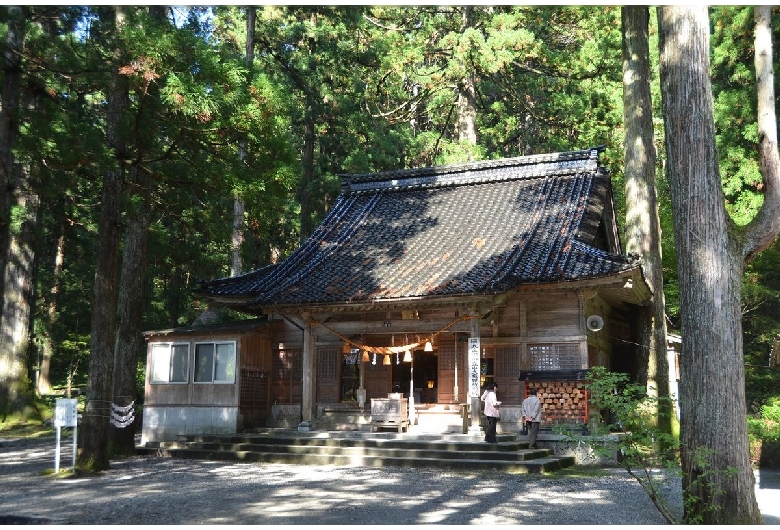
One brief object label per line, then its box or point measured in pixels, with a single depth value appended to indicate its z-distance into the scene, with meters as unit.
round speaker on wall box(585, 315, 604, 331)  15.38
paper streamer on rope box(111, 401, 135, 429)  13.22
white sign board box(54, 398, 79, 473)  10.97
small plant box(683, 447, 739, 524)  7.15
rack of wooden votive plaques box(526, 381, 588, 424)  14.65
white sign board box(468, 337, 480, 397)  14.91
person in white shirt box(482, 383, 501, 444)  14.03
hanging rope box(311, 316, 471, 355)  15.53
